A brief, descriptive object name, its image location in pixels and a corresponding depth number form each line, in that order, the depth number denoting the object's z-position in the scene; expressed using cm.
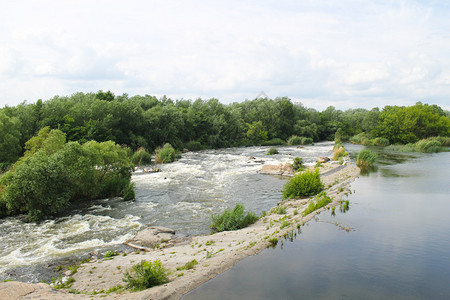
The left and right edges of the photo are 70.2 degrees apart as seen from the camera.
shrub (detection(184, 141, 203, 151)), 6400
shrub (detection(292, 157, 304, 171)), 3725
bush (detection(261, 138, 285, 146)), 8088
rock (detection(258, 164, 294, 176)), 3572
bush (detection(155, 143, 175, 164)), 4475
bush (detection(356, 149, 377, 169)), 3966
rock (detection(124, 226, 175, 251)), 1528
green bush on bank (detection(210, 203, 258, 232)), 1756
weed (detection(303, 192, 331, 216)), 1861
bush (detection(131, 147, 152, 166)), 4190
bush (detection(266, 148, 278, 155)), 5588
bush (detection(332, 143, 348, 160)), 4625
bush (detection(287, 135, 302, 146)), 8208
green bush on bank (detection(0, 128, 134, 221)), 1867
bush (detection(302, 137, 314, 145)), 8196
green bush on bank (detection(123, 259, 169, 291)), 993
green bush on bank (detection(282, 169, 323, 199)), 2386
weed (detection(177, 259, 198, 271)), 1149
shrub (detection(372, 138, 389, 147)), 7069
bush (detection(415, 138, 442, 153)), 5850
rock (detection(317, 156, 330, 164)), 4237
